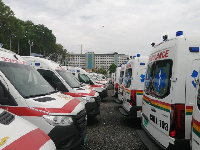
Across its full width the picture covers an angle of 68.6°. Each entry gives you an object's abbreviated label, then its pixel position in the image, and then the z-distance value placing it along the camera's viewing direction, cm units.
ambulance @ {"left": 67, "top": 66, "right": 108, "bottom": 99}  902
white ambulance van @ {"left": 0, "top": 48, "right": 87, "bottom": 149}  237
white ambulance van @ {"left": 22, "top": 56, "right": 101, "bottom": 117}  466
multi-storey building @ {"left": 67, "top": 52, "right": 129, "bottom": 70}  11940
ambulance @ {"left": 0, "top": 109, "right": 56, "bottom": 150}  134
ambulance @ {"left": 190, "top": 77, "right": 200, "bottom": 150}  181
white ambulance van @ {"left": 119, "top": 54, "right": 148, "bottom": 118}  452
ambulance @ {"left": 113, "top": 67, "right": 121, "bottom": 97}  1027
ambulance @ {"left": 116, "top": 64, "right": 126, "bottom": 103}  661
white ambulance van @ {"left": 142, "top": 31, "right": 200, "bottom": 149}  233
